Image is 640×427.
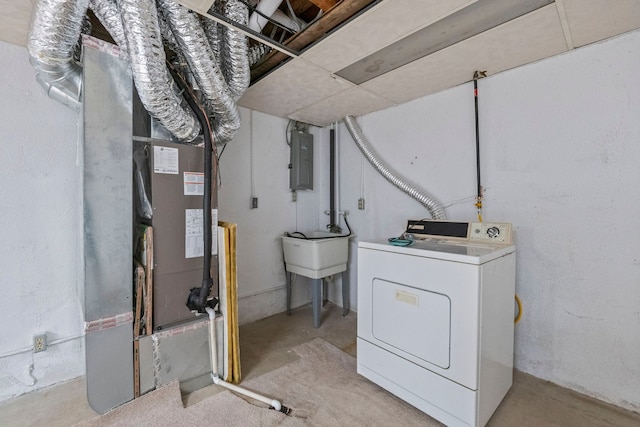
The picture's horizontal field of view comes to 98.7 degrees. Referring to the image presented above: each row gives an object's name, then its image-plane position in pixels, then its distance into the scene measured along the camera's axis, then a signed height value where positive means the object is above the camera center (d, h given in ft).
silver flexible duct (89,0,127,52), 4.58 +3.34
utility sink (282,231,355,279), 8.89 -1.56
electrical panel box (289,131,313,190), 10.30 +1.80
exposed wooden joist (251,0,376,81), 4.62 +3.44
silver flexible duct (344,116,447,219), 7.76 +1.07
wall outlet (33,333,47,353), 5.89 -2.85
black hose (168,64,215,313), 5.73 +0.24
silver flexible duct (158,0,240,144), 4.74 +2.82
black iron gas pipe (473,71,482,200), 7.02 +1.85
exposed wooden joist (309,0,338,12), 4.72 +3.56
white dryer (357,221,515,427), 4.60 -2.12
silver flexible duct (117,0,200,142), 4.37 +2.53
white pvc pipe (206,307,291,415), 5.81 -3.39
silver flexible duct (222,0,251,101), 4.96 +3.23
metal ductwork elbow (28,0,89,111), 4.24 +2.82
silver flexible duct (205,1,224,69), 5.46 +3.60
